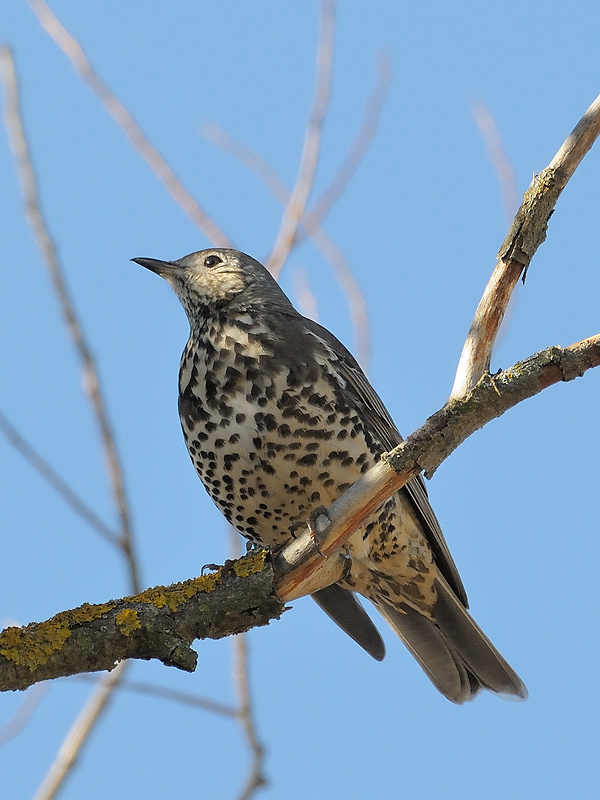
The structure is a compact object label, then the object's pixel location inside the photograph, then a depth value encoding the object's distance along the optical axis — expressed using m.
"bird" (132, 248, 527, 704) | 10.34
